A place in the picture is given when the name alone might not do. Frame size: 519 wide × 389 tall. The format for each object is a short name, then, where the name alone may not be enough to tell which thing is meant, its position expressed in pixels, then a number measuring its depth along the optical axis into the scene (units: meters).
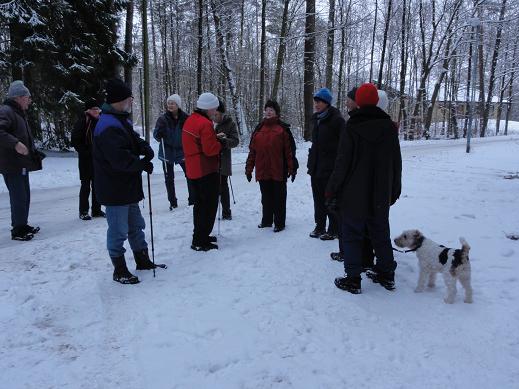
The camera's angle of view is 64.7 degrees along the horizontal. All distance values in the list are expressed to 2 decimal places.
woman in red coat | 6.21
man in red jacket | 5.30
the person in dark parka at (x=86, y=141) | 6.73
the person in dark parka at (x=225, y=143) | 6.34
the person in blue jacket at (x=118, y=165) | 4.21
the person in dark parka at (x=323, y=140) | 5.41
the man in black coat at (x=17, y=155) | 5.69
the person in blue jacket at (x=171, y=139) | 7.48
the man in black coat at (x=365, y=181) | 4.01
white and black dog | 3.91
